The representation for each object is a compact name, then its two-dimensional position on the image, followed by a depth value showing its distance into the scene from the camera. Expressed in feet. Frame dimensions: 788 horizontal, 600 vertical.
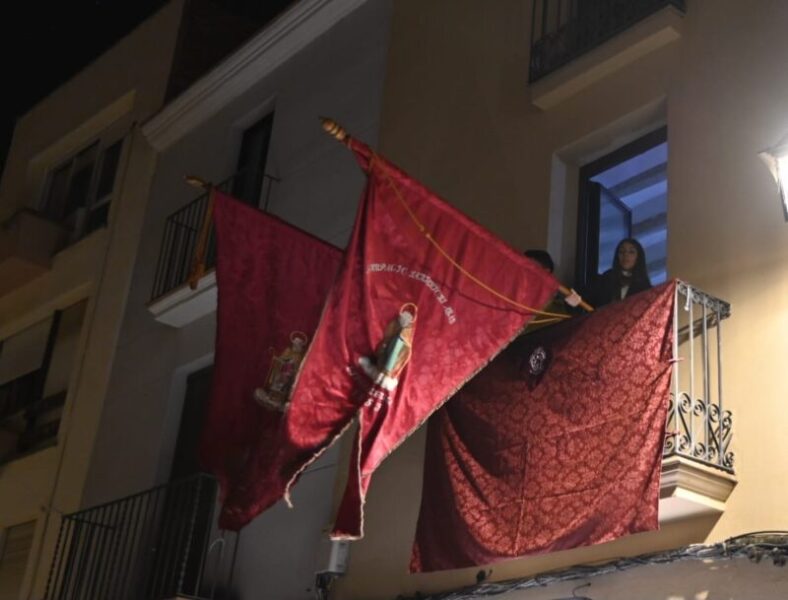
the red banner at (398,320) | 24.03
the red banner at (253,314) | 27.94
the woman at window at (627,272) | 28.17
